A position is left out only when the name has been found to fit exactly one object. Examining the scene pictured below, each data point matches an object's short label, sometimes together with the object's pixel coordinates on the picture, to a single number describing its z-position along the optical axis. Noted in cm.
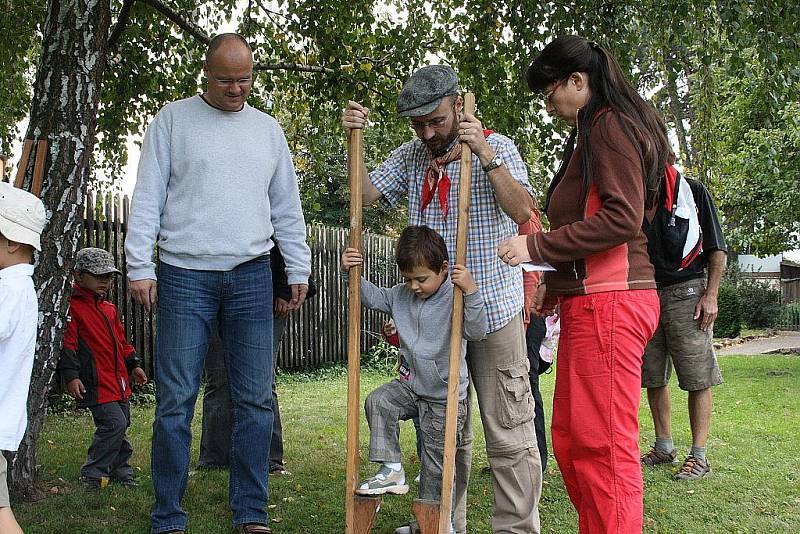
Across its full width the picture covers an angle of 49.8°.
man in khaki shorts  532
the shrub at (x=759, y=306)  2370
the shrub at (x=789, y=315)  2424
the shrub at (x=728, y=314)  2027
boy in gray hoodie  351
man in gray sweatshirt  367
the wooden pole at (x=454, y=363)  321
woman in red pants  282
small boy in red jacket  488
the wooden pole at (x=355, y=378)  331
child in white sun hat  288
